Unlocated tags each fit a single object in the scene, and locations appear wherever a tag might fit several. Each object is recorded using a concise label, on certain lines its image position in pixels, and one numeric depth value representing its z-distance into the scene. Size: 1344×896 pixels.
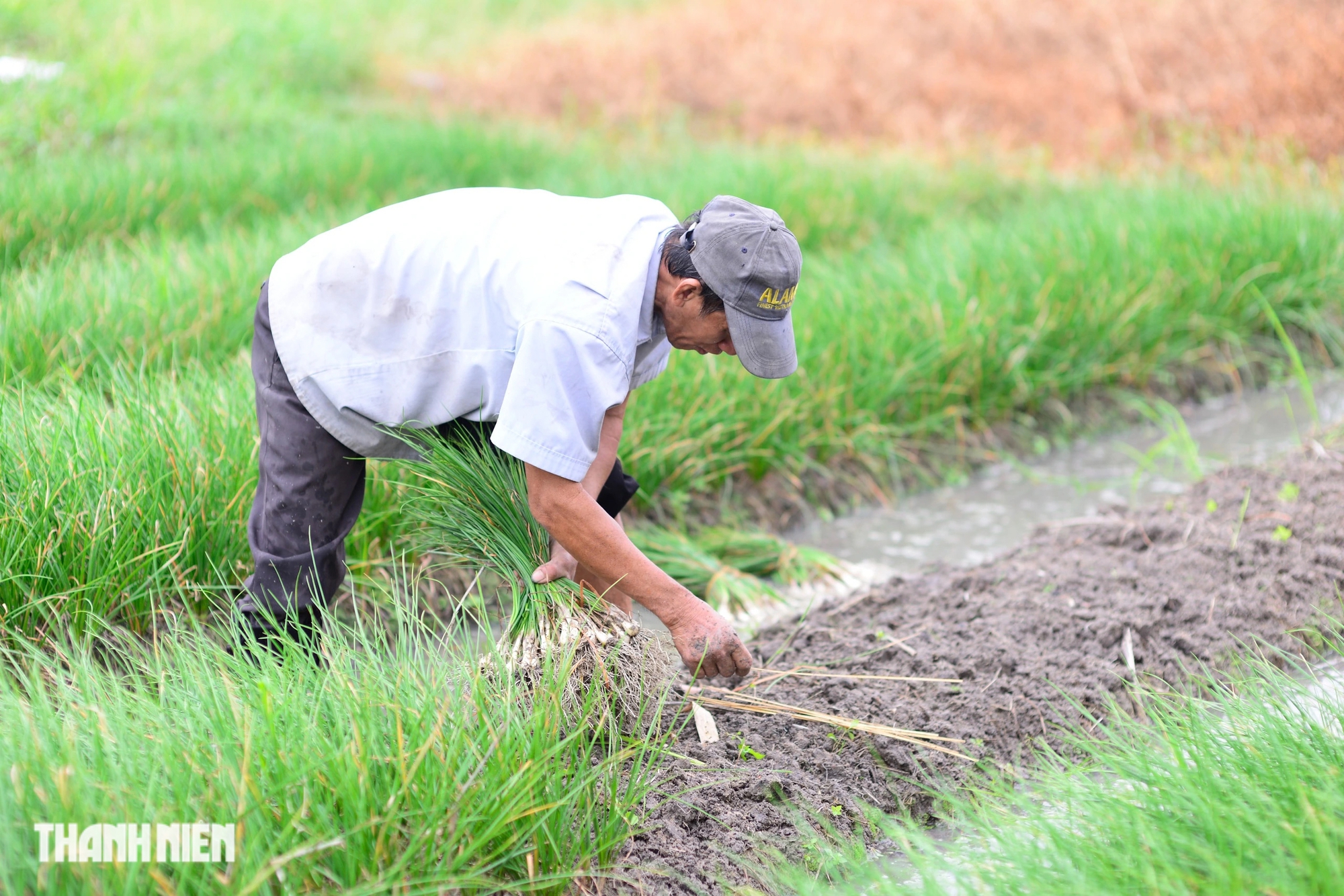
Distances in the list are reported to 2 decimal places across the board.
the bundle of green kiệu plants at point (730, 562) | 6.61
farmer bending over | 3.95
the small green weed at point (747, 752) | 4.71
